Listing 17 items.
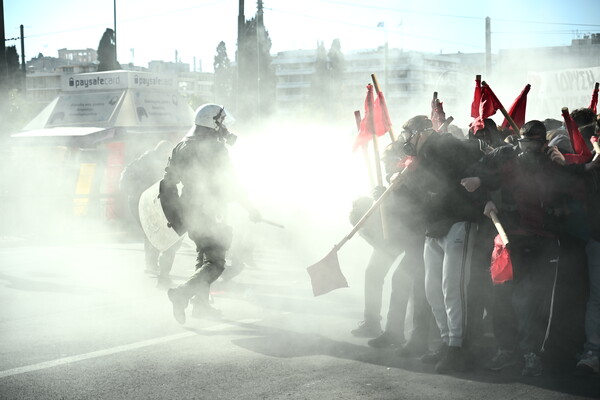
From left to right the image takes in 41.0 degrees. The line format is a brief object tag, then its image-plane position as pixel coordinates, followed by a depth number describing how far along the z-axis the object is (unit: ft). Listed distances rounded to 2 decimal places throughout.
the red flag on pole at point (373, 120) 22.26
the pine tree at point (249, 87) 77.38
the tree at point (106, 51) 168.95
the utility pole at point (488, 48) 103.59
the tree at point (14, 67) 206.69
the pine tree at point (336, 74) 240.28
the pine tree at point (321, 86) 244.01
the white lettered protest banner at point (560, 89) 52.03
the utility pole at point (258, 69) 84.74
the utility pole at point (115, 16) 122.76
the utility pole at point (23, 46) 171.42
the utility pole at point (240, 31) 73.36
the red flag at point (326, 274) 19.81
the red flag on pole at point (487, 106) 19.97
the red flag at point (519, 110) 21.25
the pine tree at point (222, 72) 316.19
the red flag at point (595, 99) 23.39
